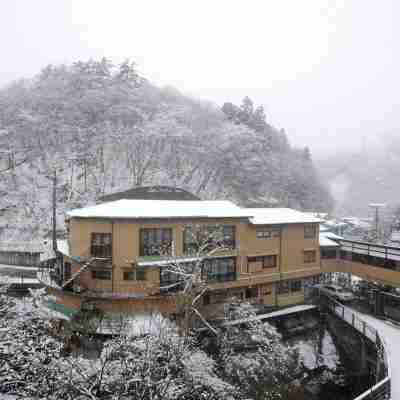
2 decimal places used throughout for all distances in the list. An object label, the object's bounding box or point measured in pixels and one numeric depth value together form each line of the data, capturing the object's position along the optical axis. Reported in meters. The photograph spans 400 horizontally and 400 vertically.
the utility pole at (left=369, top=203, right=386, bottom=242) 36.80
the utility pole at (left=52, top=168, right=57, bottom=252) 25.58
